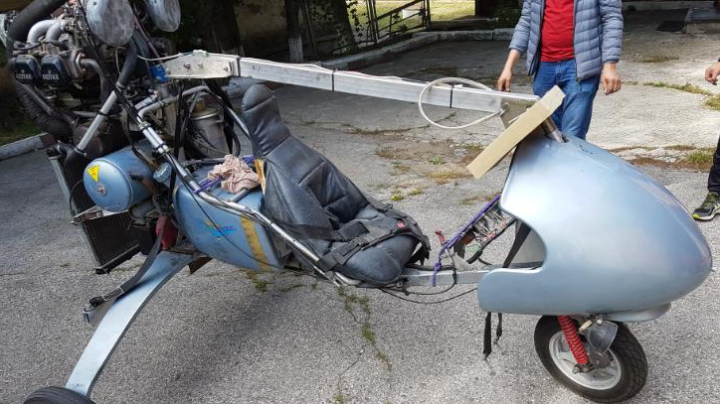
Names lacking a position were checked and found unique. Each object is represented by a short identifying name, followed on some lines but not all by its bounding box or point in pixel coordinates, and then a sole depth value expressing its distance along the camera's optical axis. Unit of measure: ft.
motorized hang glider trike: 6.17
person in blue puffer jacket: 10.55
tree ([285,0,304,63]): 34.12
